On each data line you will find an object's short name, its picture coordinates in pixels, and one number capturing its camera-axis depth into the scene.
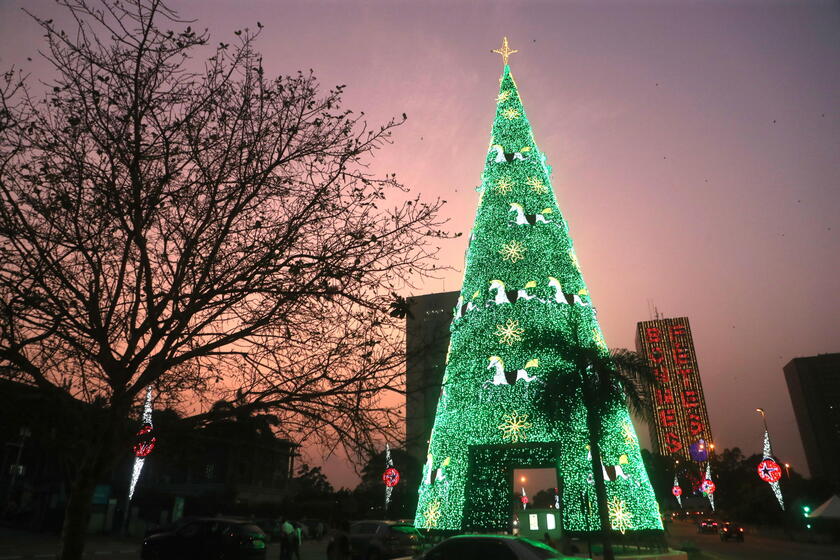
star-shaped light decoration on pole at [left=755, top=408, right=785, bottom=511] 29.78
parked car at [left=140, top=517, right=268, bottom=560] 13.51
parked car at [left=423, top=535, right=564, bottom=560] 7.71
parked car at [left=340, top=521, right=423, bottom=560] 15.08
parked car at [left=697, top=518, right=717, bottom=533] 43.53
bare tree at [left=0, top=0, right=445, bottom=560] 6.61
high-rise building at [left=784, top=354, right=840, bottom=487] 141.62
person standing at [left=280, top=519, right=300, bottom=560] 14.83
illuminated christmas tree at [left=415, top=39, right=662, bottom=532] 16.22
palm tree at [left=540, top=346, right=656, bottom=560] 15.48
